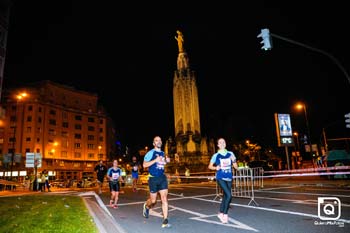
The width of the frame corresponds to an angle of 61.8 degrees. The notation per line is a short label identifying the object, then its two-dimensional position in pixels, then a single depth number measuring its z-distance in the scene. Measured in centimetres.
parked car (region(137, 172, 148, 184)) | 3144
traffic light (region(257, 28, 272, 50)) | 1380
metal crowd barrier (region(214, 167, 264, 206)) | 1304
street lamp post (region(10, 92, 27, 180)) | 2690
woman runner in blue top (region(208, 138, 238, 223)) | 688
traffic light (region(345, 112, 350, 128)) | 1623
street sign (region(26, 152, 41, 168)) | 2266
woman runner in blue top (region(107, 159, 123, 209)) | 1132
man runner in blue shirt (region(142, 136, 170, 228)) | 688
